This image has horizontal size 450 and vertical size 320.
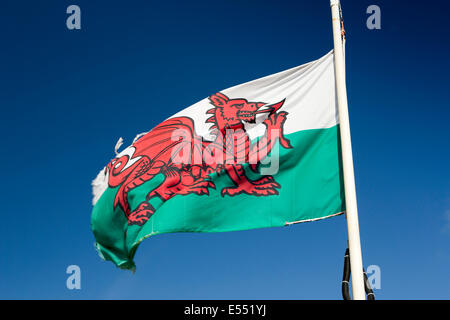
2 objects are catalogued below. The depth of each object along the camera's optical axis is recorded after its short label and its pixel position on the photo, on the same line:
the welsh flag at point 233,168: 8.29
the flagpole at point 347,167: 6.79
